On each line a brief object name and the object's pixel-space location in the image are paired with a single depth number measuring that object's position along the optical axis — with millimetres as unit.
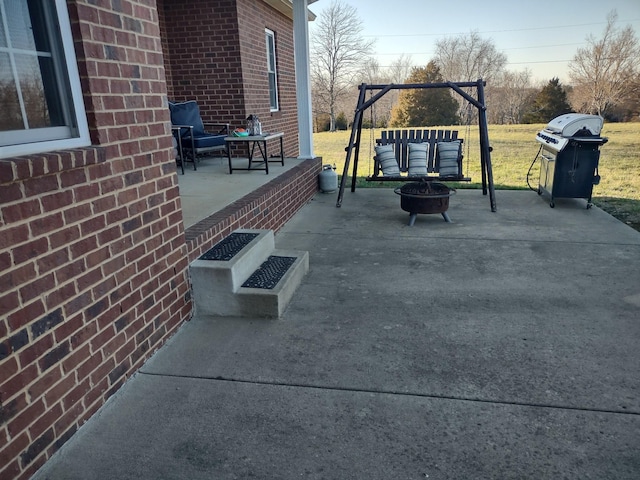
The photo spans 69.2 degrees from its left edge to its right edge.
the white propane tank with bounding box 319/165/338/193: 7688
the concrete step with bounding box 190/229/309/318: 3193
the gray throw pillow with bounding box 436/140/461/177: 6438
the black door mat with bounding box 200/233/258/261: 3358
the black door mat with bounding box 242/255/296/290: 3357
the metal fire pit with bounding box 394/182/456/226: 5426
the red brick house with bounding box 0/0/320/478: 1840
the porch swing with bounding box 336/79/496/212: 6328
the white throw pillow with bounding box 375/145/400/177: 6539
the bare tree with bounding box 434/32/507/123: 29688
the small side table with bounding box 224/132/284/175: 6148
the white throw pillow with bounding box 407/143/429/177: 6472
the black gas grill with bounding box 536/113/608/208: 5910
